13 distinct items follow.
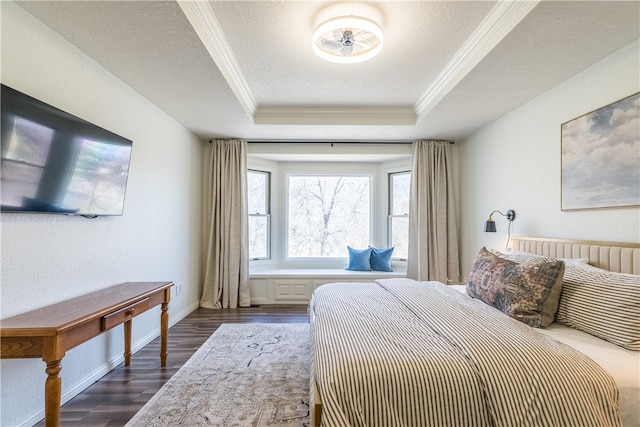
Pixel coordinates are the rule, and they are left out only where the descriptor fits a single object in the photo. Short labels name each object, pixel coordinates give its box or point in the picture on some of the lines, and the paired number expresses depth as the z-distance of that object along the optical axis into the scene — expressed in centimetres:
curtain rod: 455
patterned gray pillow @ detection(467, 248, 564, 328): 184
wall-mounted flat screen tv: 156
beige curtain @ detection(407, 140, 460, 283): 429
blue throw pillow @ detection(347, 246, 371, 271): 485
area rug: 185
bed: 125
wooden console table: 145
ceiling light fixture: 197
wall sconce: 322
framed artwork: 199
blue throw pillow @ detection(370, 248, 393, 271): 481
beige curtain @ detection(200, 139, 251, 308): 433
